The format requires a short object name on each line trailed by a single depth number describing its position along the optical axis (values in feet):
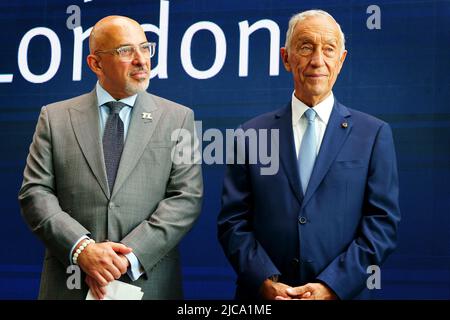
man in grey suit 11.94
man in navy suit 11.66
